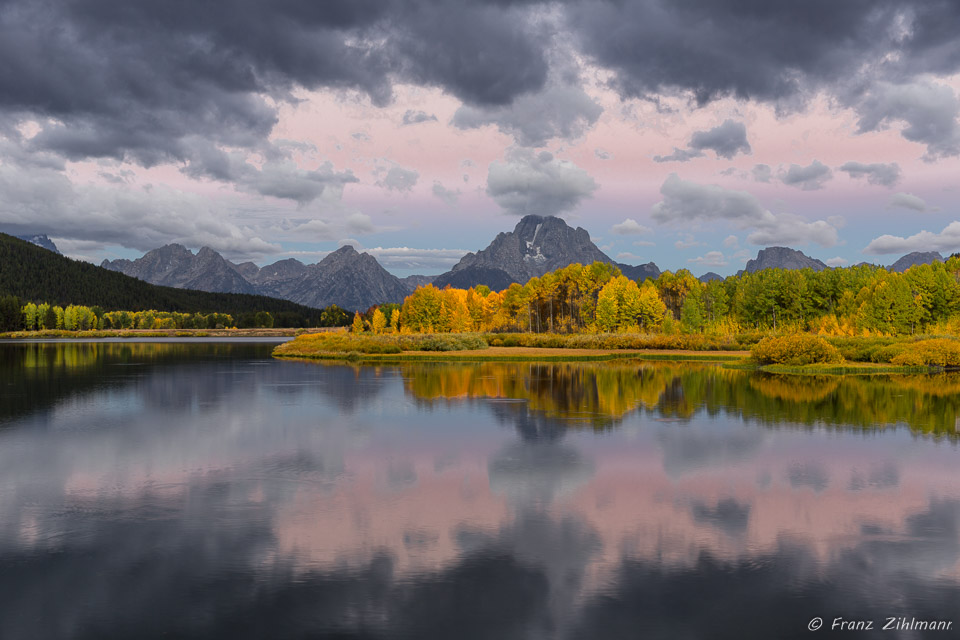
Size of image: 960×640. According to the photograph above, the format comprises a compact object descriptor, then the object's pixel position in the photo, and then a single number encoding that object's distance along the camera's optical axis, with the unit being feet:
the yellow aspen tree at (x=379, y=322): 578.25
